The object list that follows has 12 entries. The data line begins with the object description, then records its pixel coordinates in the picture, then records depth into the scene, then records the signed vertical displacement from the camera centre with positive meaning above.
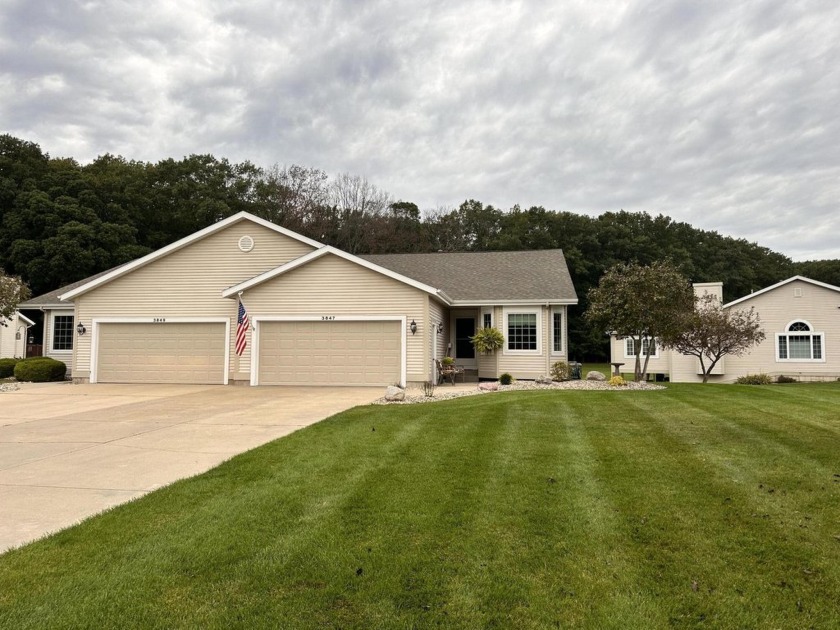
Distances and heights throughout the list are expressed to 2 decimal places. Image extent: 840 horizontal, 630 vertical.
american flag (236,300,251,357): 16.55 +0.31
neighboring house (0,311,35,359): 27.22 +0.16
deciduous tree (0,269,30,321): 17.38 +1.57
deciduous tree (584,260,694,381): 15.17 +1.20
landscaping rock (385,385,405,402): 12.06 -1.26
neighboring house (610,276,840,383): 22.55 +0.42
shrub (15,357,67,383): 18.75 -1.11
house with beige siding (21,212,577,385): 16.38 +0.88
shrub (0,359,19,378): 20.78 -1.11
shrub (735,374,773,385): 20.41 -1.51
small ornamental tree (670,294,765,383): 19.17 +0.31
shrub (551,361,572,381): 17.73 -1.03
